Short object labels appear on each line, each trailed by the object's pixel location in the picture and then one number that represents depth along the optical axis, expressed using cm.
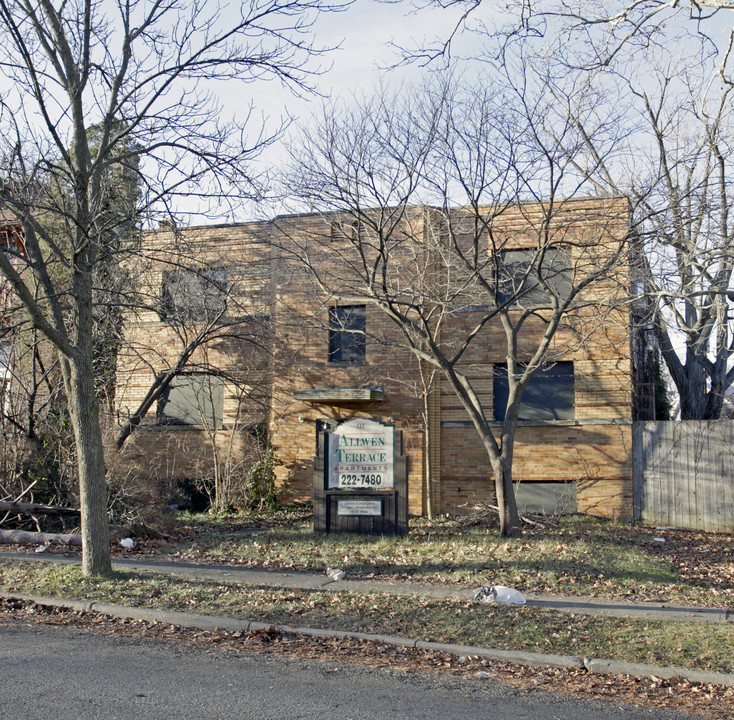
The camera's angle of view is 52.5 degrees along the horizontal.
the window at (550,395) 1878
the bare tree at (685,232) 906
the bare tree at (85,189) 988
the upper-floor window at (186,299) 1762
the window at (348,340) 1989
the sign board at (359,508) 1406
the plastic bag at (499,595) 889
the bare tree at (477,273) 1350
